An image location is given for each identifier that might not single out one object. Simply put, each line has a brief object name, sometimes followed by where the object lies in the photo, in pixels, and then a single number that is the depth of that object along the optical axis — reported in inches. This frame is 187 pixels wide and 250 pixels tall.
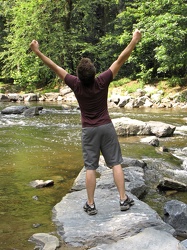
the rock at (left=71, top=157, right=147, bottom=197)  199.8
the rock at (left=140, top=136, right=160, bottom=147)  370.9
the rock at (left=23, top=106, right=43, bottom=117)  624.1
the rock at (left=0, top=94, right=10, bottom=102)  952.4
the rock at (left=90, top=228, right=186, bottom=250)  120.9
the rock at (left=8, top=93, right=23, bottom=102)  972.6
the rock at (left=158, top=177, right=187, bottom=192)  223.6
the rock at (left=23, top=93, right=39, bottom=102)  977.7
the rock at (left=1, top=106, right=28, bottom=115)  648.4
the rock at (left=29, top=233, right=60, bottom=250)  136.0
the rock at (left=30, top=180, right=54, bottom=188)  219.8
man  150.7
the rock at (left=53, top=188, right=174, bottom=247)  140.3
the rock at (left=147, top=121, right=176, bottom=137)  427.8
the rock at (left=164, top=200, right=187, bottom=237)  163.3
